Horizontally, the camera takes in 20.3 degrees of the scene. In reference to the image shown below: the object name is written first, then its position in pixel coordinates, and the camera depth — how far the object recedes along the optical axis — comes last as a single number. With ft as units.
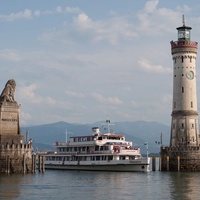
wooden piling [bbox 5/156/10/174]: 267.59
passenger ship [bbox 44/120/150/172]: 307.37
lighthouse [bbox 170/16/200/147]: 318.45
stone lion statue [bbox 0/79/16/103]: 283.18
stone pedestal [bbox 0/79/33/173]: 269.64
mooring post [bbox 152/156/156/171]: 328.70
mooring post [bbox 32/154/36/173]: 282.77
